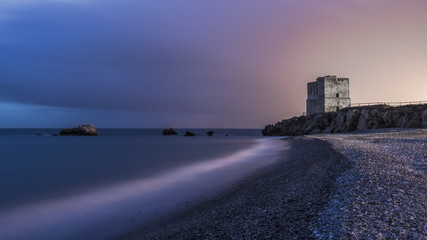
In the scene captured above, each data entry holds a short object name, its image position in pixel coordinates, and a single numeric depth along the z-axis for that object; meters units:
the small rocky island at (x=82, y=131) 71.50
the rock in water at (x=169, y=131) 78.50
